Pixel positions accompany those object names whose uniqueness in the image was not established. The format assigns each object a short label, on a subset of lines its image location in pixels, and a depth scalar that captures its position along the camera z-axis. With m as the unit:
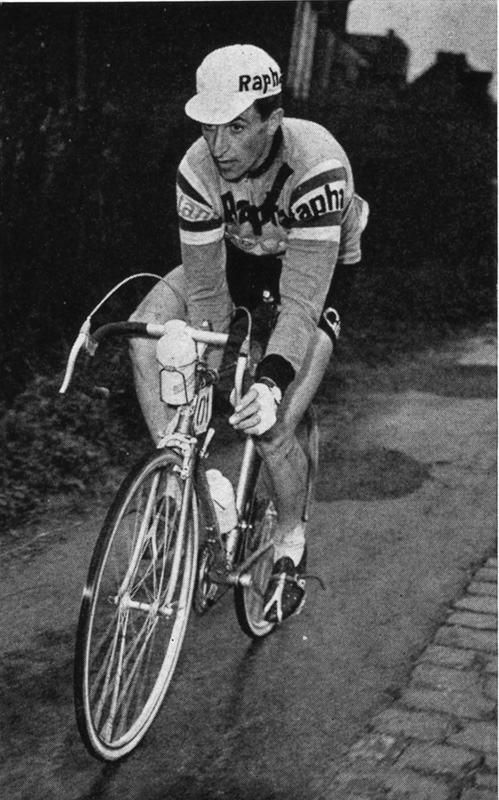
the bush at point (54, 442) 5.54
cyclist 3.38
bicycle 2.96
